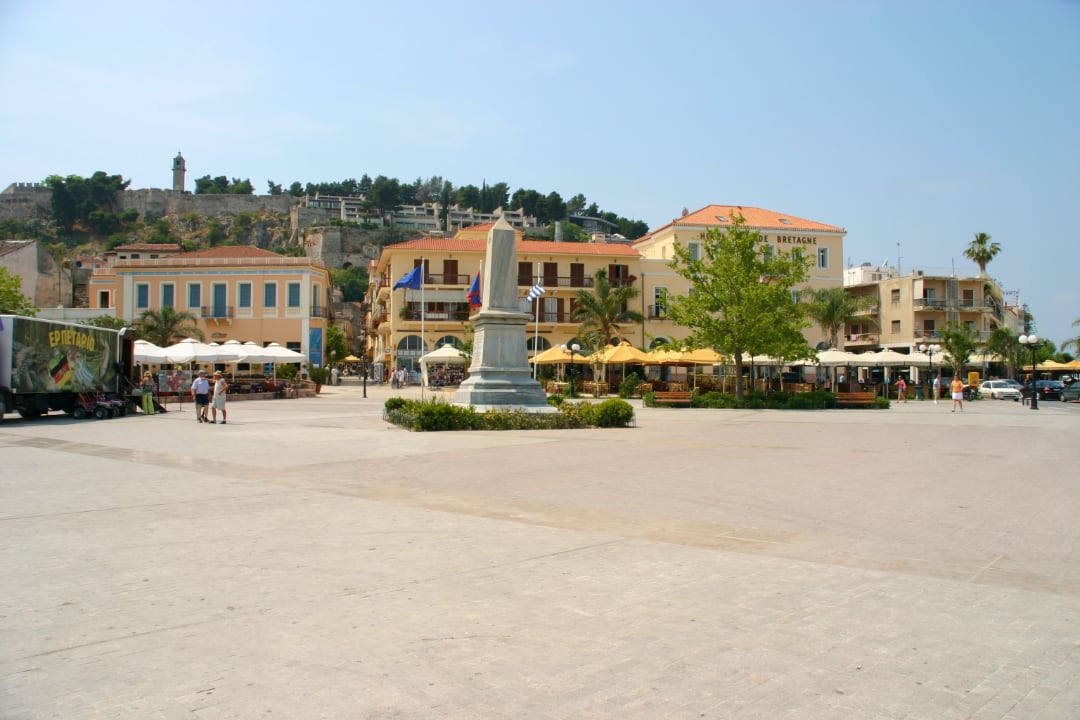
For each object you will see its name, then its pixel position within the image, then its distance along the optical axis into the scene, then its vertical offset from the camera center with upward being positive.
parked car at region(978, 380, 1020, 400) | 43.91 -1.10
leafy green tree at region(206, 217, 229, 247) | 135.75 +22.85
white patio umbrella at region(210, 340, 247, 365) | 36.78 +0.66
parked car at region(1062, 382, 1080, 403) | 42.50 -1.26
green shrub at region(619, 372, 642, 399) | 39.56 -0.90
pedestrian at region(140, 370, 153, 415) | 26.44 -1.10
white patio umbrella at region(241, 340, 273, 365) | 37.69 +0.59
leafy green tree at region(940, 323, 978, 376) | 47.59 +1.36
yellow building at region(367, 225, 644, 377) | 56.28 +6.11
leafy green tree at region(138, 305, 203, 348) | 51.41 +2.63
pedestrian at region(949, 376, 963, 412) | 30.34 -0.80
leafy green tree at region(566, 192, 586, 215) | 192.77 +39.66
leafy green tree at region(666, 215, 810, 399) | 33.00 +2.86
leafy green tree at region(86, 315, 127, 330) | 51.28 +2.86
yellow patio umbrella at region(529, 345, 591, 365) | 39.94 +0.57
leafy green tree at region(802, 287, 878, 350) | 53.05 +4.03
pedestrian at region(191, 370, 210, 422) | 22.38 -0.76
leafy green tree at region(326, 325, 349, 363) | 76.72 +2.25
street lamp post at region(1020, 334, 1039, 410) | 33.95 +1.26
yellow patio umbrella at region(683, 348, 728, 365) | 37.97 +0.56
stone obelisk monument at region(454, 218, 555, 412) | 21.02 +0.56
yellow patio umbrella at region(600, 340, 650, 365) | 37.28 +0.59
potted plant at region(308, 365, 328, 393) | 48.78 -0.43
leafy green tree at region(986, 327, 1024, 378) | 54.50 +1.59
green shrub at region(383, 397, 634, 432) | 18.53 -1.17
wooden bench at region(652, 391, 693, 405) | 32.20 -1.16
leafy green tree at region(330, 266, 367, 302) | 123.69 +12.90
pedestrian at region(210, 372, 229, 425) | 21.66 -0.81
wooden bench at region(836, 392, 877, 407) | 32.72 -1.20
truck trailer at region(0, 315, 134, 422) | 21.27 +0.06
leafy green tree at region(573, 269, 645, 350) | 51.47 +3.74
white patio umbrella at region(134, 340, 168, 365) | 34.06 +0.57
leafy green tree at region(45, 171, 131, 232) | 136.62 +28.77
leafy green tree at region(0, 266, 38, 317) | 44.47 +3.86
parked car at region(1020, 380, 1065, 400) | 47.22 -1.18
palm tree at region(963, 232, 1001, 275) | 64.94 +9.46
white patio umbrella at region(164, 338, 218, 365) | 34.69 +0.64
